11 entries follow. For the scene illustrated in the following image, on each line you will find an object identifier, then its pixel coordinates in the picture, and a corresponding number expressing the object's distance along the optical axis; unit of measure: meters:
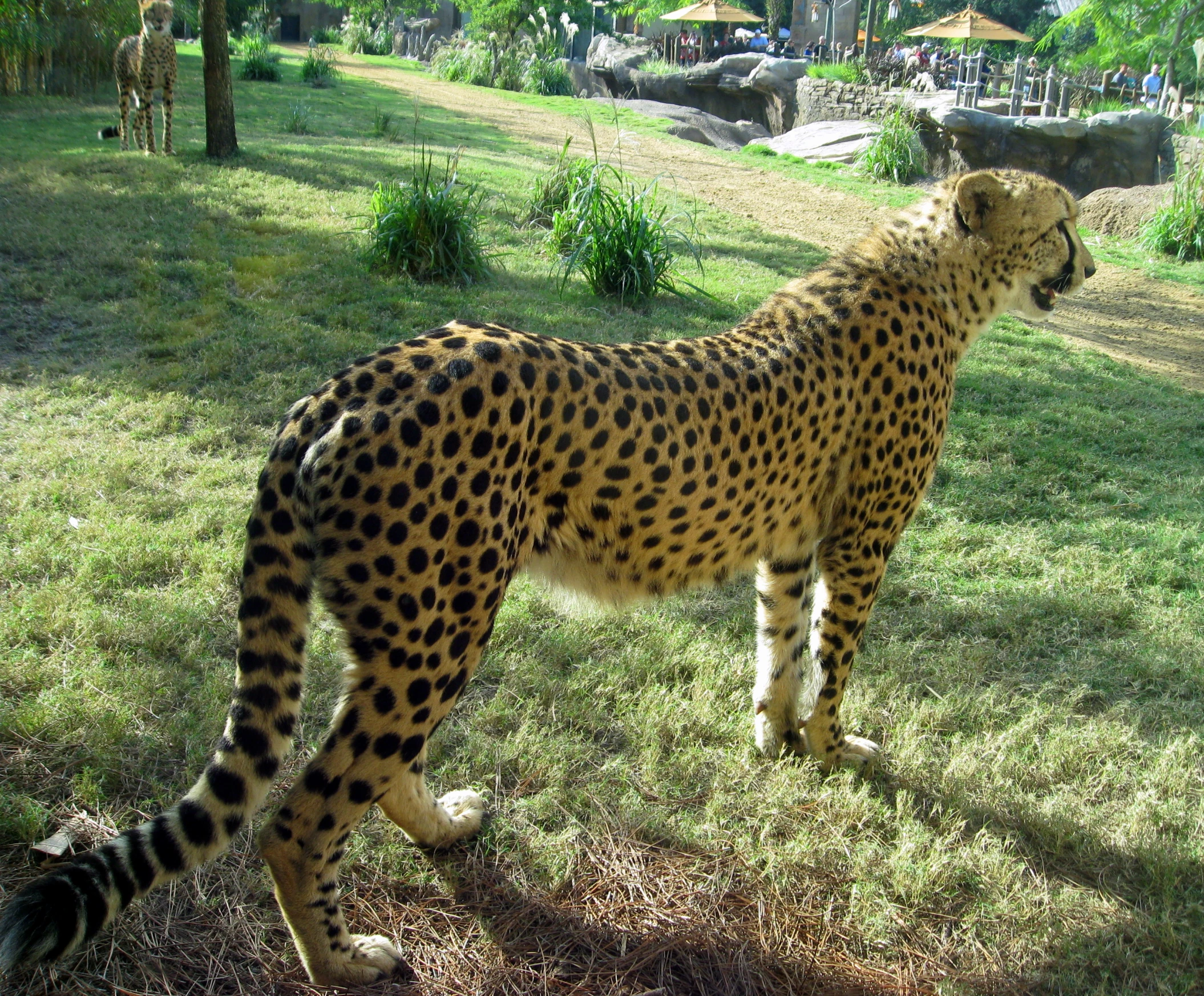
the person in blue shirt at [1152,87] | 30.86
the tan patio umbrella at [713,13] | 39.88
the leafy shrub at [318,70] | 23.72
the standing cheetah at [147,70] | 12.41
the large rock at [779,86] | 29.61
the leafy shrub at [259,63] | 23.00
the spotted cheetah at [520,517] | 2.39
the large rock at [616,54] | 36.38
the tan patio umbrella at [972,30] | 33.56
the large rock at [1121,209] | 13.91
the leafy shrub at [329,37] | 42.19
